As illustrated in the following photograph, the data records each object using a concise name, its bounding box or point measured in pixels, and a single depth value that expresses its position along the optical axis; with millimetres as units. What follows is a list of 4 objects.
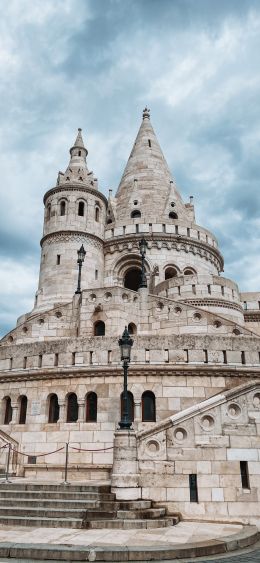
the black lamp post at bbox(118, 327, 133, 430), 10703
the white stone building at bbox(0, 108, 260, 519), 10398
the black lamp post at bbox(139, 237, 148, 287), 19538
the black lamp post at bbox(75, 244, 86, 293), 22383
